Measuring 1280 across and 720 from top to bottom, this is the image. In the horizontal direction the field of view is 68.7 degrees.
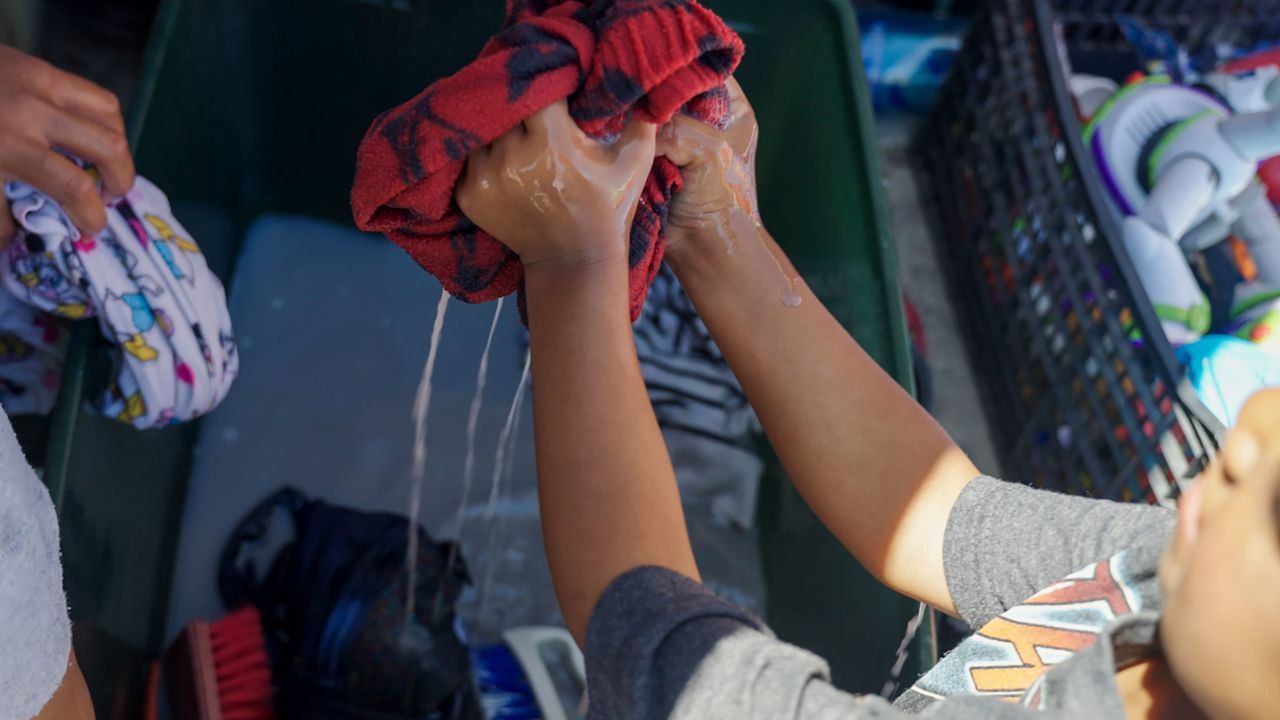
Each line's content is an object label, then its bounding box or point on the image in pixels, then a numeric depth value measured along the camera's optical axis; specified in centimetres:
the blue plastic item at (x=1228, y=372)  107
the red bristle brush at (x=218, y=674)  90
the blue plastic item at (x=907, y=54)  159
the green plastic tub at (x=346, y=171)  90
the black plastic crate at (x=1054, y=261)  104
